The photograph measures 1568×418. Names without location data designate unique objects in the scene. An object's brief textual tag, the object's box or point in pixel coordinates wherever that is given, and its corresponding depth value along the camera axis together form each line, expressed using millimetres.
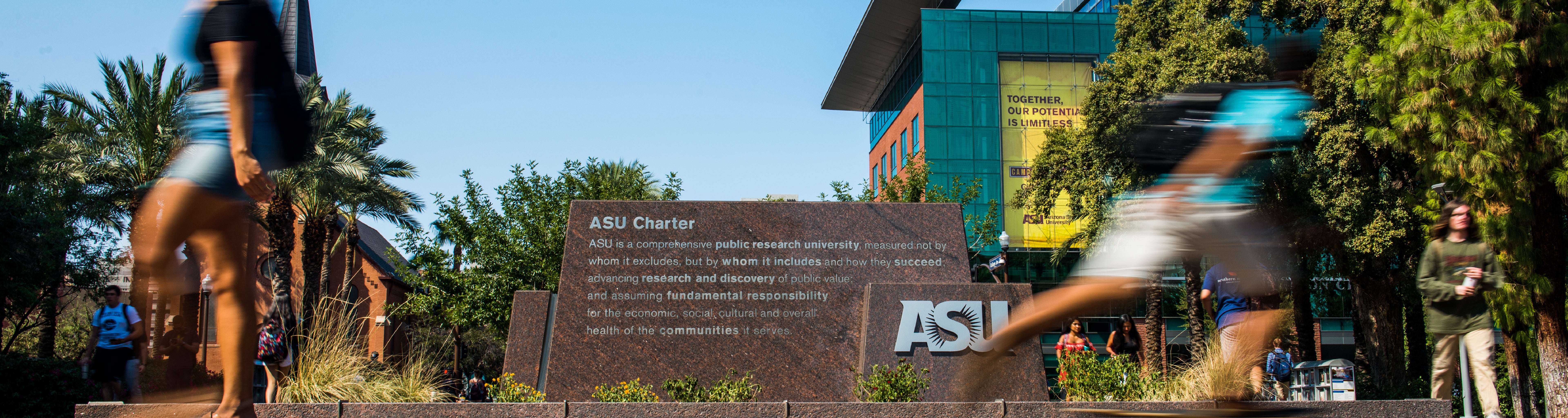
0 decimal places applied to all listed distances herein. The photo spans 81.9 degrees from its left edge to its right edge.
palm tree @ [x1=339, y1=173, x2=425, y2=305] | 27484
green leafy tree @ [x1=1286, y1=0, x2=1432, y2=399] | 19500
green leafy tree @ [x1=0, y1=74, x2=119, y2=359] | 20469
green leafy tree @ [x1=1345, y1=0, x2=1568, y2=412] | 12352
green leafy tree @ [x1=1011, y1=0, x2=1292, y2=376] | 21578
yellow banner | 43656
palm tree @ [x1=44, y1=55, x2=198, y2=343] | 20891
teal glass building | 43656
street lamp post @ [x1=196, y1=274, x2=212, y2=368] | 12801
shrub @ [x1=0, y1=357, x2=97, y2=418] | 8977
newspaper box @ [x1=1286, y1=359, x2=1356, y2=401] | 16625
